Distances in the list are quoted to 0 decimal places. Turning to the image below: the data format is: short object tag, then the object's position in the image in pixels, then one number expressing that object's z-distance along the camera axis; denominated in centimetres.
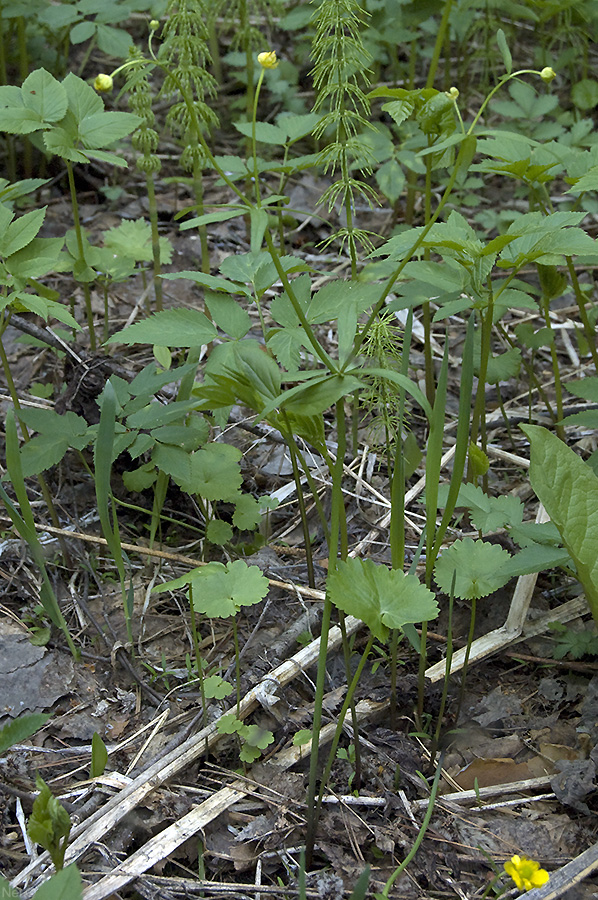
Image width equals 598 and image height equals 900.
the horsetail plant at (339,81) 154
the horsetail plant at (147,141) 162
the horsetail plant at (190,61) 162
